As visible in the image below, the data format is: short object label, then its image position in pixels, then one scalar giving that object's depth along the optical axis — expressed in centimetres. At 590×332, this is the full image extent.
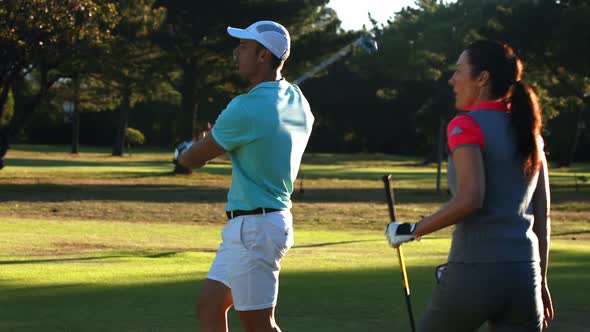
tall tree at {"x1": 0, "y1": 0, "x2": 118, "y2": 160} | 2848
